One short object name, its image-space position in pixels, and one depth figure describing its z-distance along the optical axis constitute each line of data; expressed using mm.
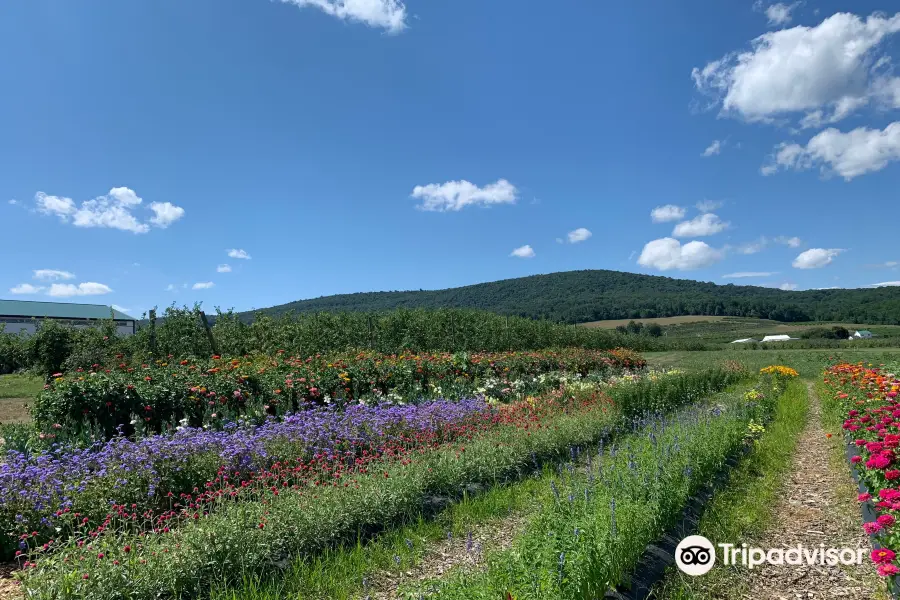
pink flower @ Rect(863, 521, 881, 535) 3160
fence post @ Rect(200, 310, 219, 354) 12008
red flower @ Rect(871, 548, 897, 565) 2777
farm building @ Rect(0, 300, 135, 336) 46219
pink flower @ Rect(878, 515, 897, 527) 2941
